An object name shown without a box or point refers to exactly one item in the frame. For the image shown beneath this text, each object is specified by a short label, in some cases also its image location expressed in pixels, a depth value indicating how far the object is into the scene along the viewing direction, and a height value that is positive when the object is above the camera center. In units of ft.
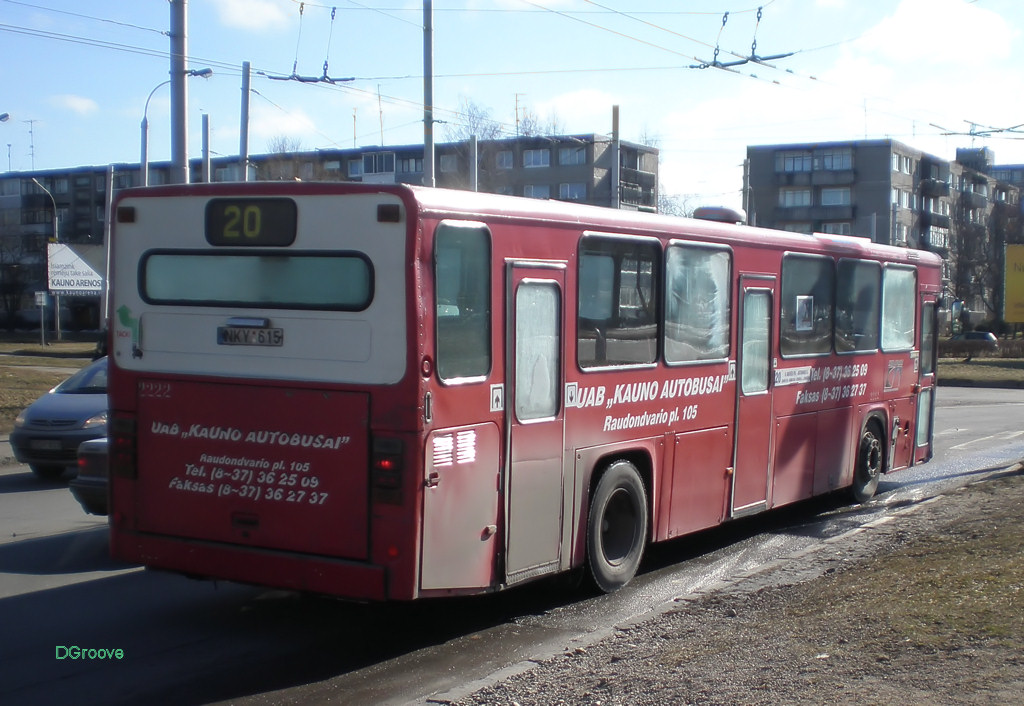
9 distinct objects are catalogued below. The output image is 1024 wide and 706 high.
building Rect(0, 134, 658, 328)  234.58 +26.89
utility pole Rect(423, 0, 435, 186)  69.82 +12.81
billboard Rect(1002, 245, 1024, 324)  77.30 +0.39
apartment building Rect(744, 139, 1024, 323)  284.20 +26.83
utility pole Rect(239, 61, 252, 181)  80.48 +11.98
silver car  44.65 -5.95
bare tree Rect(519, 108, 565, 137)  178.96 +27.91
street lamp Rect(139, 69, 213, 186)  99.76 +12.34
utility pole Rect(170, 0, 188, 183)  56.65 +9.41
